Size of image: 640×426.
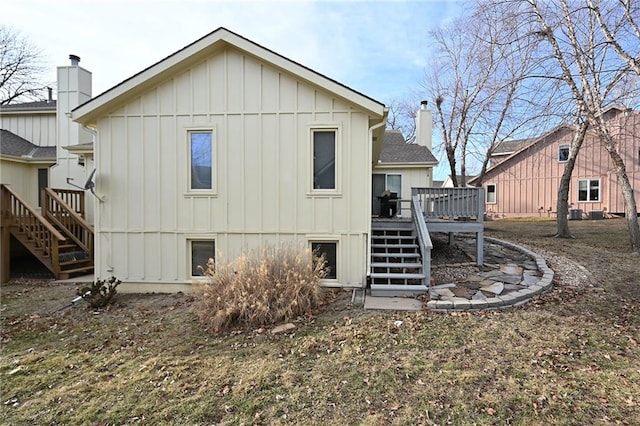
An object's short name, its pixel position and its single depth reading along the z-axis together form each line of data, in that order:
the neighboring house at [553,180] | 22.05
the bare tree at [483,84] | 9.38
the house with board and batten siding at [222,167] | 6.73
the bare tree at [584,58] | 8.95
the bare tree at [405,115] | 23.64
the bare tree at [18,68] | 20.56
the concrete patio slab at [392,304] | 5.53
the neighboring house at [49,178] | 8.49
